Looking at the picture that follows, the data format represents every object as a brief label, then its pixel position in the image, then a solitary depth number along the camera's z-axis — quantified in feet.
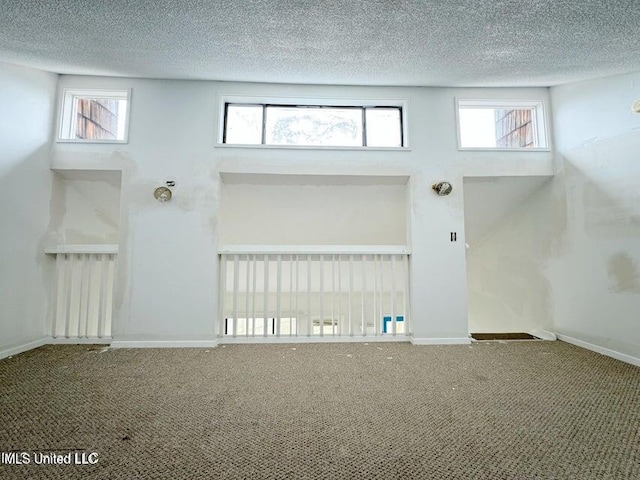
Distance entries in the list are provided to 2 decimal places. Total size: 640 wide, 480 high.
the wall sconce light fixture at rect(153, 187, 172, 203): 9.18
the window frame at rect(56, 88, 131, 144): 9.39
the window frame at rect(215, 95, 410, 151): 9.75
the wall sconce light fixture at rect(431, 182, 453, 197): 9.61
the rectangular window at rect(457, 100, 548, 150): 10.21
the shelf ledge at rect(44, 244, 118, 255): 9.30
